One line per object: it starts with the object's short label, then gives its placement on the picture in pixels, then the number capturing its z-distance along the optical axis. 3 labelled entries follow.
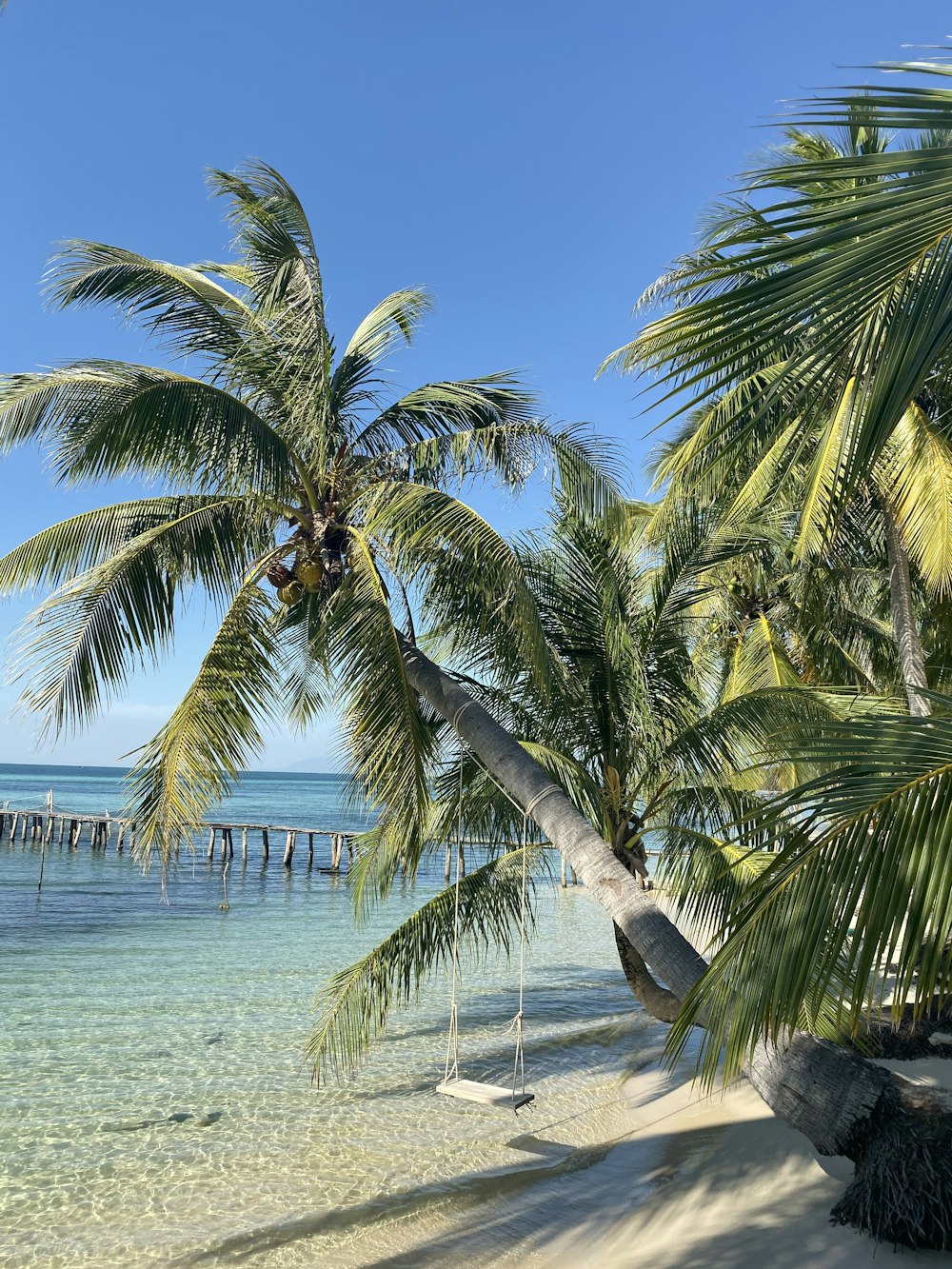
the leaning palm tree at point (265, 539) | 6.13
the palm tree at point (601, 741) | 7.16
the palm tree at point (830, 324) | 2.29
